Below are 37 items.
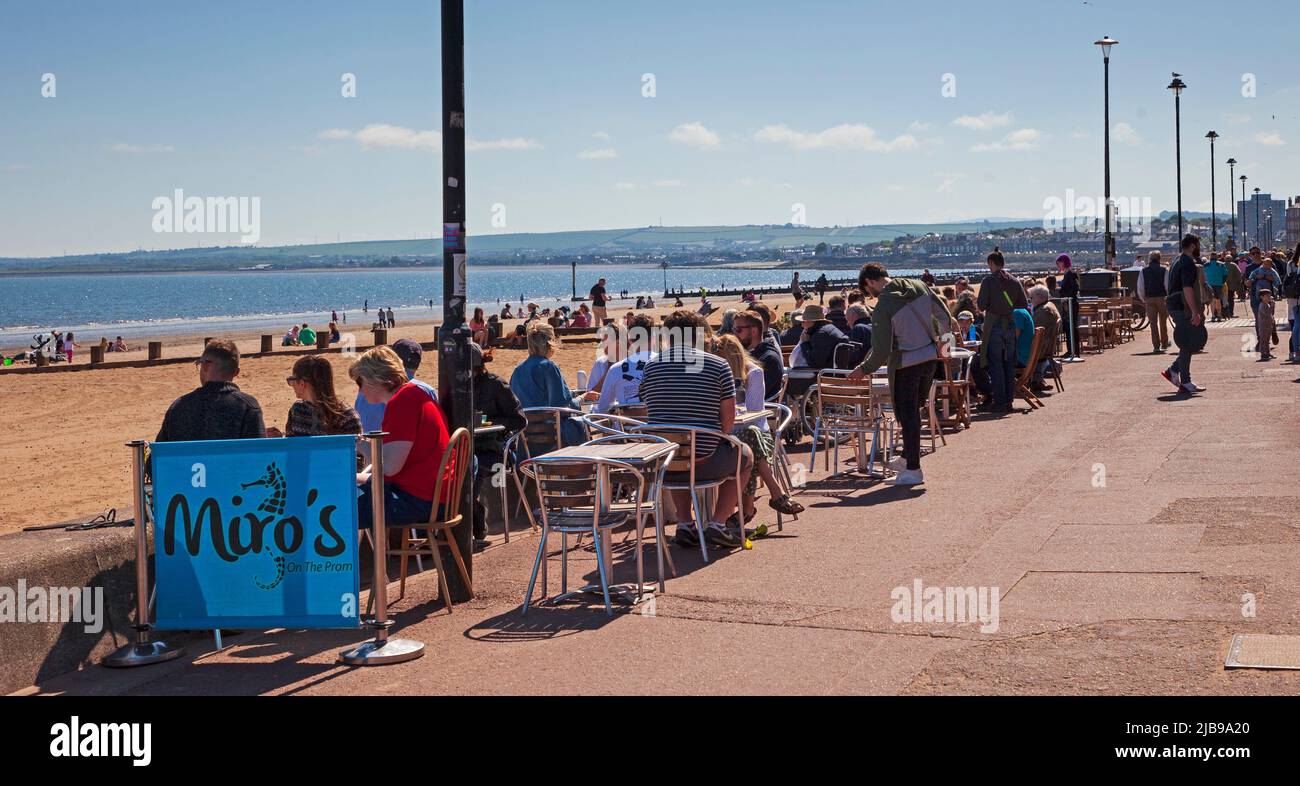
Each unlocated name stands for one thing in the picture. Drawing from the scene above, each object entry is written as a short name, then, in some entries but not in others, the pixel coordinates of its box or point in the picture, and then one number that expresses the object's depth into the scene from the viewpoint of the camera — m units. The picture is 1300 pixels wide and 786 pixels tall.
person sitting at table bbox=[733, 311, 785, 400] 11.87
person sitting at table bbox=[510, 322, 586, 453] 10.22
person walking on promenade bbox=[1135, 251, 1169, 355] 23.11
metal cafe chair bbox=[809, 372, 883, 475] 11.47
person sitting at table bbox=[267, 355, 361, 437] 7.52
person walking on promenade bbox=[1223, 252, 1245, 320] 32.53
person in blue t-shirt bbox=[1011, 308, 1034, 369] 16.05
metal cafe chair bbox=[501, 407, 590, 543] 9.95
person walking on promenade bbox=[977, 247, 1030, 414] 15.49
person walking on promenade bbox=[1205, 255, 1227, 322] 29.98
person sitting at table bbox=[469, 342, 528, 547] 9.39
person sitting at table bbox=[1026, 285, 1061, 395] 17.27
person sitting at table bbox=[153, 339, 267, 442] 6.81
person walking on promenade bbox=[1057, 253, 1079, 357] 22.34
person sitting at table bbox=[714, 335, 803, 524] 9.17
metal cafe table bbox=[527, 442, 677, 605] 7.34
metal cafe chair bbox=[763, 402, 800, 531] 9.75
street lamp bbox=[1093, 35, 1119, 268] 36.78
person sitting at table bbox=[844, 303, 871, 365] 13.42
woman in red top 7.11
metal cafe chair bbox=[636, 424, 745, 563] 8.25
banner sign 6.23
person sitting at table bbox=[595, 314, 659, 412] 11.06
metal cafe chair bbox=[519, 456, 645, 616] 7.26
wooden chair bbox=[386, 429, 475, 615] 7.14
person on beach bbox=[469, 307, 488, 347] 26.18
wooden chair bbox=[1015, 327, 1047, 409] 15.80
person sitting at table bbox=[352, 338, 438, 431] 8.85
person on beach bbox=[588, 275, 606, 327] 39.66
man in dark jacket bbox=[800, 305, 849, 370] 13.41
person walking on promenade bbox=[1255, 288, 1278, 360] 20.73
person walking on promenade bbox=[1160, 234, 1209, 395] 16.41
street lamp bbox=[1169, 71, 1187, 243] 44.97
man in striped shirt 8.48
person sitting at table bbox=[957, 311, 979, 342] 17.84
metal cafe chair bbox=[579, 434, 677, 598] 7.56
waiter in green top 11.01
